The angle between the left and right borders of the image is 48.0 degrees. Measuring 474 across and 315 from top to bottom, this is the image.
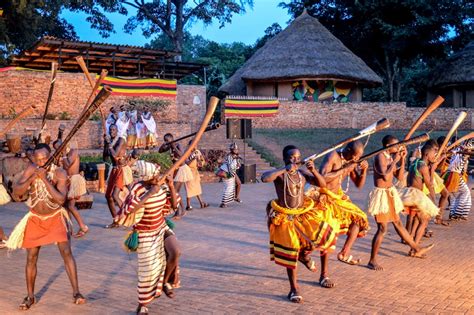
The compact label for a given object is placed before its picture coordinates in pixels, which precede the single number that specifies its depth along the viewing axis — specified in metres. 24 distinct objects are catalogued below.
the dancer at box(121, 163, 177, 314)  4.81
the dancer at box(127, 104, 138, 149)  20.55
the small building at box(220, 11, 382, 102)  30.88
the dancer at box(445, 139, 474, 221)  10.12
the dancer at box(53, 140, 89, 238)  8.86
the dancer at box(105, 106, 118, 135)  19.55
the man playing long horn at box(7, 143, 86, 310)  5.12
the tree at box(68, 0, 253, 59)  37.41
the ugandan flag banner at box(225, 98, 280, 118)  26.39
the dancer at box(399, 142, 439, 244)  7.41
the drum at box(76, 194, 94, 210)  12.00
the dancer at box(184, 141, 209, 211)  11.38
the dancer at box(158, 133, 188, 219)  10.10
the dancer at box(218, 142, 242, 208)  12.29
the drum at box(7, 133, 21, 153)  12.47
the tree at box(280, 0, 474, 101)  33.97
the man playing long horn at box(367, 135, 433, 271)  6.68
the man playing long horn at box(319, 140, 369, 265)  6.01
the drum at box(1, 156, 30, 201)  13.09
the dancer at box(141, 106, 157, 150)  20.83
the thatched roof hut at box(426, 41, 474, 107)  32.94
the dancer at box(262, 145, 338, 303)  5.33
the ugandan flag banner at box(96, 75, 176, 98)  22.55
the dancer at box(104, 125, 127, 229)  9.24
